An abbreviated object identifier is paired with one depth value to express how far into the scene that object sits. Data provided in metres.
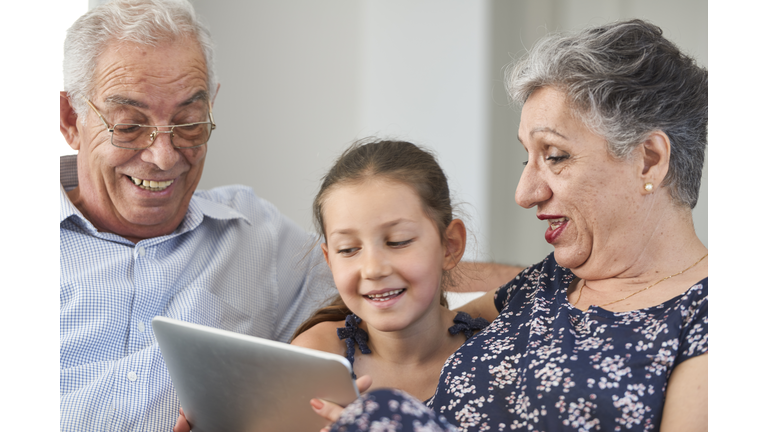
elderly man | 1.62
